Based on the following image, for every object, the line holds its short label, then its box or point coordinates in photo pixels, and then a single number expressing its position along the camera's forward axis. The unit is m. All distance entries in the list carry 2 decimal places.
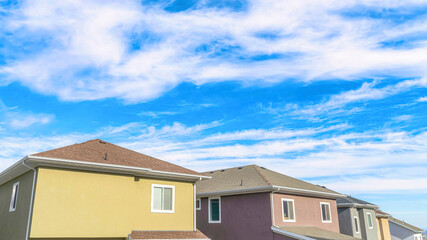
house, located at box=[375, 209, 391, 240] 37.64
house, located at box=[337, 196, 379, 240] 29.48
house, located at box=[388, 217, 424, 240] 46.25
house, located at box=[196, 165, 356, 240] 20.30
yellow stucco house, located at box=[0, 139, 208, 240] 13.23
